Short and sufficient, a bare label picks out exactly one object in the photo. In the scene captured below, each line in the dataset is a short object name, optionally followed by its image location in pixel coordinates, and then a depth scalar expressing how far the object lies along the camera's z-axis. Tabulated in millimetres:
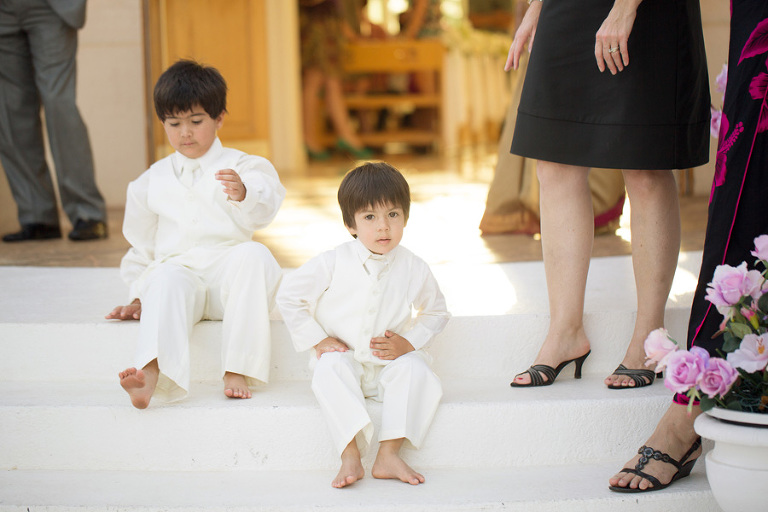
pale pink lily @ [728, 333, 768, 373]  3998
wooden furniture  13516
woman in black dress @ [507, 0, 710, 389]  4413
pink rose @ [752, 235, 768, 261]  4027
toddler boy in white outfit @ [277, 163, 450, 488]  4367
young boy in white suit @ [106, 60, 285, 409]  4493
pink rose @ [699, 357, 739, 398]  4005
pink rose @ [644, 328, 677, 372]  4062
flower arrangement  4010
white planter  3995
